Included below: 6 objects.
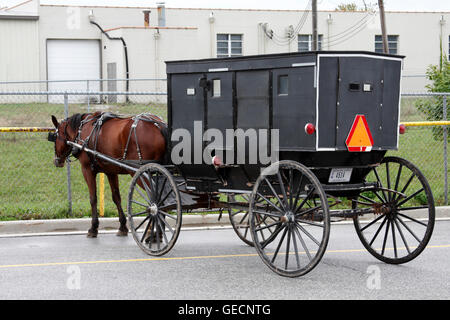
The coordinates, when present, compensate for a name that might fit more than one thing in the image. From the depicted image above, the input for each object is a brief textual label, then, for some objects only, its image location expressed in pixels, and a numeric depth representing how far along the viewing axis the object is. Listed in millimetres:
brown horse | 9805
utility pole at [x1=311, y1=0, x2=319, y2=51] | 29966
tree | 16109
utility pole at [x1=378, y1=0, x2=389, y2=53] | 28727
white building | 35562
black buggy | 7672
